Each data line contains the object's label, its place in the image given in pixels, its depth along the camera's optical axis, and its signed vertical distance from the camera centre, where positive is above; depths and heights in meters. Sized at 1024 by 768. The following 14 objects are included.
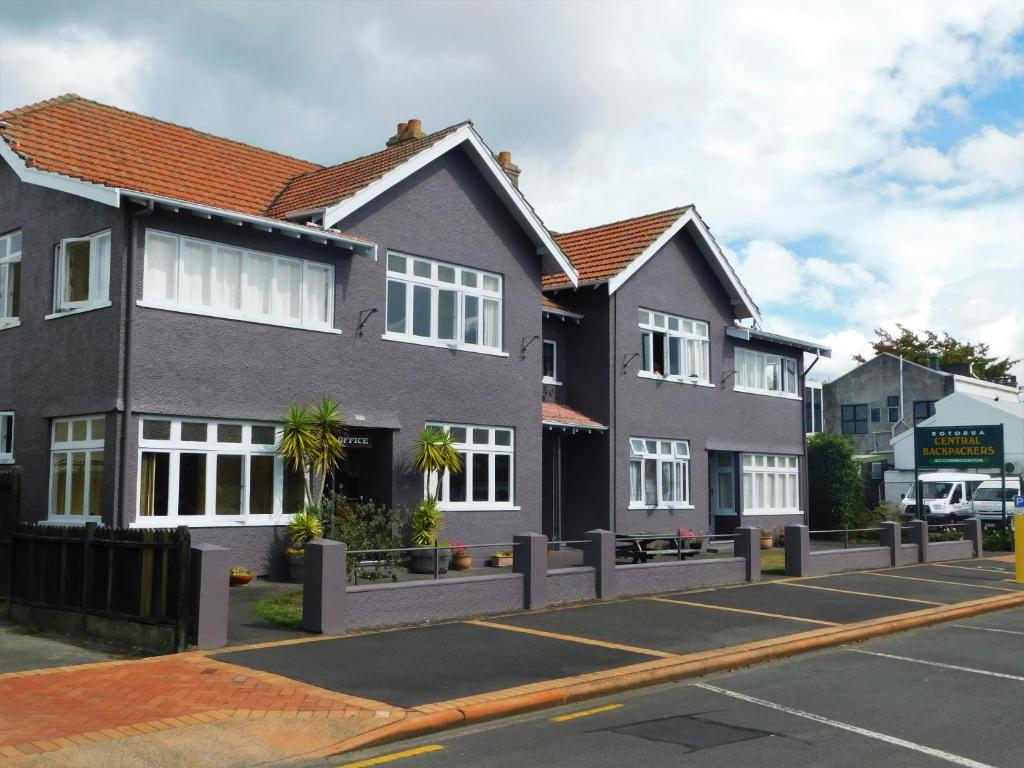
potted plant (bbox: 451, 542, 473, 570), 19.17 -1.13
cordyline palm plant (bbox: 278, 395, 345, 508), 16.56 +0.82
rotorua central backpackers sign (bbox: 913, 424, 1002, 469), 28.14 +1.35
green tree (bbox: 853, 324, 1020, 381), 67.12 +9.13
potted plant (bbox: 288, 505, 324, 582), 16.48 -0.60
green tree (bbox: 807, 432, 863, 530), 31.31 +0.39
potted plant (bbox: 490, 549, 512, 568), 20.14 -1.19
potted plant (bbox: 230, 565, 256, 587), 15.74 -1.18
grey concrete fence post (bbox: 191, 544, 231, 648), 11.27 -1.02
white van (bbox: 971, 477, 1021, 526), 39.38 -0.08
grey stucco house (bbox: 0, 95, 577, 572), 15.72 +2.89
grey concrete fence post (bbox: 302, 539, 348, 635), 12.29 -1.04
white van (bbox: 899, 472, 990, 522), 41.80 +0.09
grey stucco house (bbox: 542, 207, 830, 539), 24.09 +2.53
